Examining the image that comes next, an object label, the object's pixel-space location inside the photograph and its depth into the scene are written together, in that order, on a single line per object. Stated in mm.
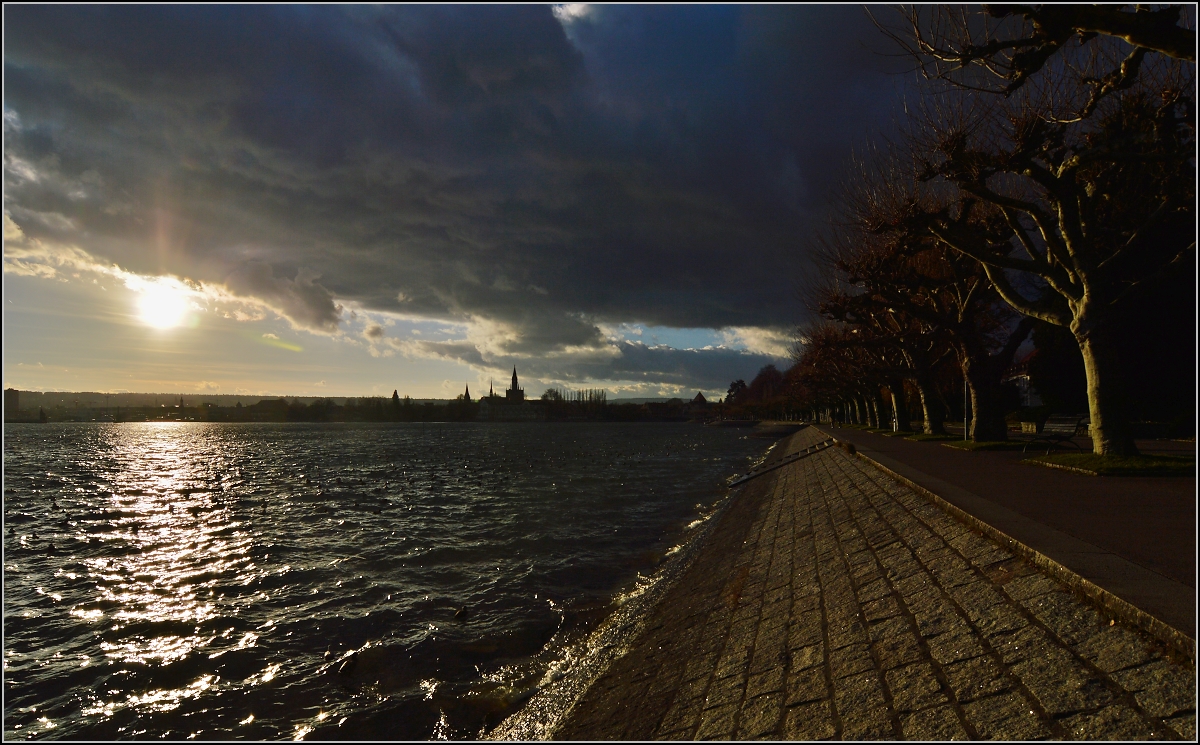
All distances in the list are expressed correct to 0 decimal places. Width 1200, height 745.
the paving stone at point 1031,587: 5172
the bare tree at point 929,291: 21812
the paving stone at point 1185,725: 3391
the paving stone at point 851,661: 5582
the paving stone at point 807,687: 5535
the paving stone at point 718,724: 5551
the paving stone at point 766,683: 5980
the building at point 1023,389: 60259
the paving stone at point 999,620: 4980
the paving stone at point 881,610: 6359
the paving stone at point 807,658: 6133
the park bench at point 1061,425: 31484
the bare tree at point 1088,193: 12398
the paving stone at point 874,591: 6983
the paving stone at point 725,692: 6184
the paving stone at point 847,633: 6146
